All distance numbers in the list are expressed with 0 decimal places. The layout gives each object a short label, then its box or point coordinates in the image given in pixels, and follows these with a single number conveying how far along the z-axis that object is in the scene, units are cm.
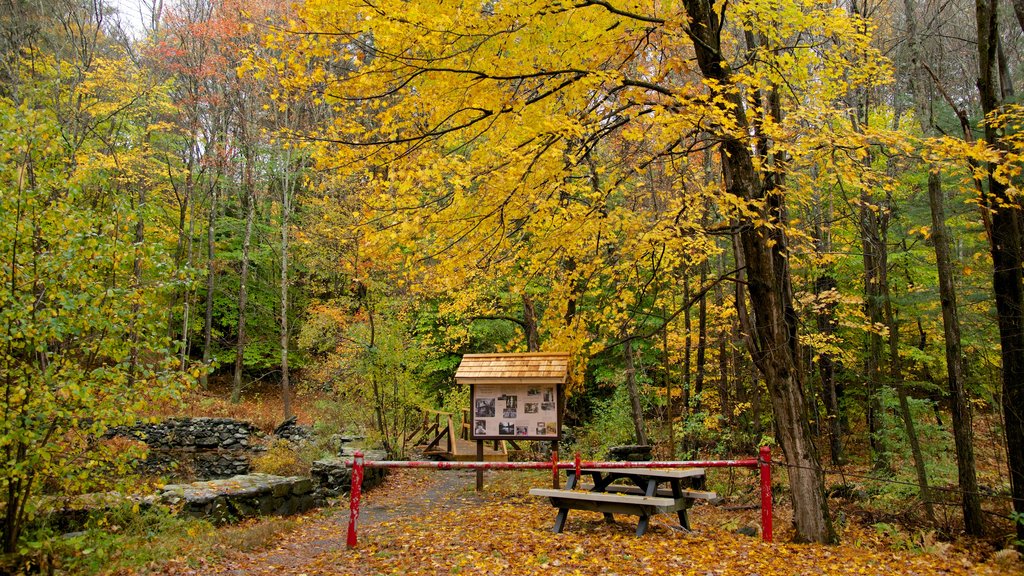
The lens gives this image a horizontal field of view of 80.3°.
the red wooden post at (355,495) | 604
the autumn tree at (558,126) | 481
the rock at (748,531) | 687
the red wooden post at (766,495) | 595
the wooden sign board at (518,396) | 917
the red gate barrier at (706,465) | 596
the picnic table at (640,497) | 607
